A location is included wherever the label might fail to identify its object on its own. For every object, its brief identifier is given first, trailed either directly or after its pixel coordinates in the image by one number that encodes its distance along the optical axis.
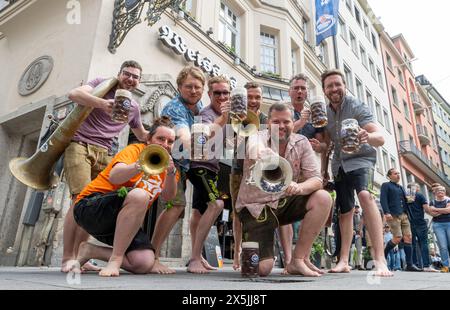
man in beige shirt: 2.62
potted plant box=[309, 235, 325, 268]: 6.79
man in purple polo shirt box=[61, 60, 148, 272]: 2.89
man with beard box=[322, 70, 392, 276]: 3.15
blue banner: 13.37
